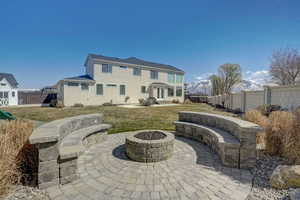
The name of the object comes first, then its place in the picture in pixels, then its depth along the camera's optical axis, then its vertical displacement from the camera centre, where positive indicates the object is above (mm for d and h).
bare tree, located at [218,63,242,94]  27666 +4760
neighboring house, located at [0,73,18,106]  19377 +480
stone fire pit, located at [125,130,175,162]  3236 -1264
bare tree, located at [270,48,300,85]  15914 +3893
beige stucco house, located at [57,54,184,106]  16469 +1868
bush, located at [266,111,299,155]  3252 -883
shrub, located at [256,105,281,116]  7834 -610
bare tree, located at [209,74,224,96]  29195 +2894
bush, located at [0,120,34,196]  2059 -1024
